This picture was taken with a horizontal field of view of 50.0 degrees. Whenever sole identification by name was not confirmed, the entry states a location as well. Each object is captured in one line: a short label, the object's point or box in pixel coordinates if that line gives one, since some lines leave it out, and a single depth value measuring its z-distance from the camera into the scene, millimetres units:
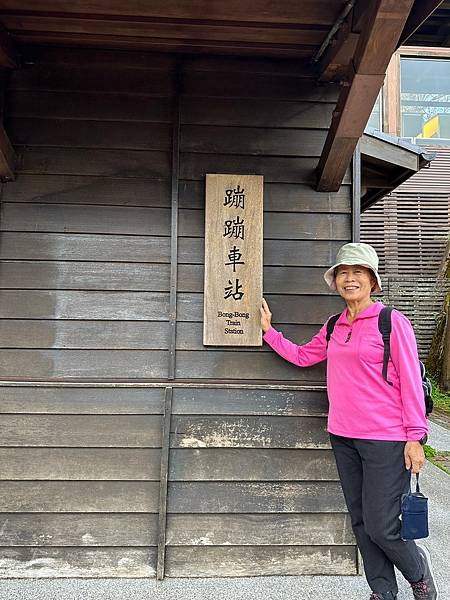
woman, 1963
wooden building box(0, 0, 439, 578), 2484
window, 8766
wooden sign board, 2594
